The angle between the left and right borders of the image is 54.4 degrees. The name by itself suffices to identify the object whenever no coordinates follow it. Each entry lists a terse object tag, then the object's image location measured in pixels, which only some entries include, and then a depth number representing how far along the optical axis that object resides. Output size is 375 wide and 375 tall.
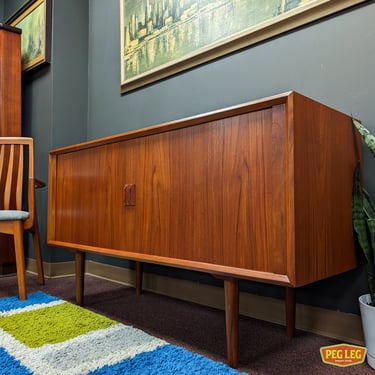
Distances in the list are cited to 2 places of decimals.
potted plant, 0.88
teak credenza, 0.78
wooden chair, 1.46
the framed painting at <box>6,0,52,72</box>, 2.11
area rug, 0.84
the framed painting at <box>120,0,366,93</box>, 1.21
